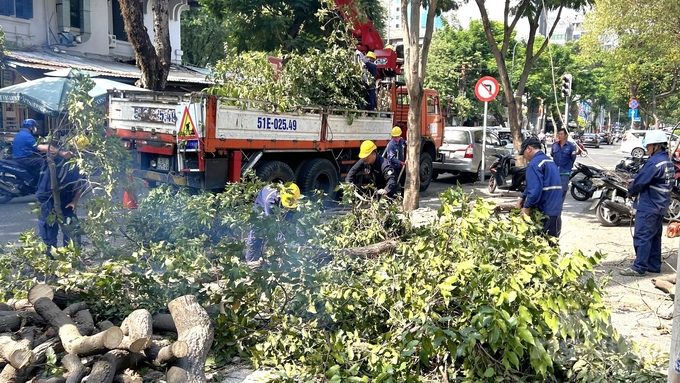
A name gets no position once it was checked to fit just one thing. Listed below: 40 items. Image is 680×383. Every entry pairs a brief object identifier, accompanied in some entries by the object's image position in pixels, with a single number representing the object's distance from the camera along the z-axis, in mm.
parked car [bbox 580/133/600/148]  44656
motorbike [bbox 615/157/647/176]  12953
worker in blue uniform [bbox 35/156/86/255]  6898
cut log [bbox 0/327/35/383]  3545
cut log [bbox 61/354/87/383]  3482
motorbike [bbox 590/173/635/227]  9492
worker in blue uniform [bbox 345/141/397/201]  7805
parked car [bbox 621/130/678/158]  28688
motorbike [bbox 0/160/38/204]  10602
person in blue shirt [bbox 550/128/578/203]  10039
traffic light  11961
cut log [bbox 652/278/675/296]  5701
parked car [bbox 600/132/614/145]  51953
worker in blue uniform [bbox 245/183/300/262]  5113
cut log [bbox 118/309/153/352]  3688
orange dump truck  8766
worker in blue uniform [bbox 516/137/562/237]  6109
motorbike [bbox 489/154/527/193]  12469
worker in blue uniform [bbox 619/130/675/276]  6758
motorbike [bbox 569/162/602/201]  11709
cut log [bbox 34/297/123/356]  3660
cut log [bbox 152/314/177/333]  4406
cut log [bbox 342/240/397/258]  5327
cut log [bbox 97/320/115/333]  4184
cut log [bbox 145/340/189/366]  3705
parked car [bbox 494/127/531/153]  17034
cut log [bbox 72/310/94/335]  4060
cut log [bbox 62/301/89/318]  4323
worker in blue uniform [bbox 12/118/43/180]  7914
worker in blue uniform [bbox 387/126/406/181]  11664
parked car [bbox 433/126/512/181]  15133
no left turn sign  13379
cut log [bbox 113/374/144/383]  3672
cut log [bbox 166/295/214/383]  3594
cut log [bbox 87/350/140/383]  3463
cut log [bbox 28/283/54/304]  4344
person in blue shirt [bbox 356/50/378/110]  12281
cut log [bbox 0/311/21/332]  4098
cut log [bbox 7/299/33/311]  4527
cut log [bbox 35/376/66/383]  3484
